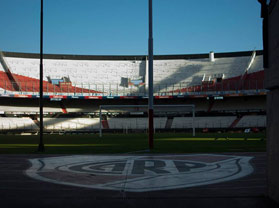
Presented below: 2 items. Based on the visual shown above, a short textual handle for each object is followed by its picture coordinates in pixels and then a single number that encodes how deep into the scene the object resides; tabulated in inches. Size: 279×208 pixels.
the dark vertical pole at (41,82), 659.3
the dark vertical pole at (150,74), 626.4
